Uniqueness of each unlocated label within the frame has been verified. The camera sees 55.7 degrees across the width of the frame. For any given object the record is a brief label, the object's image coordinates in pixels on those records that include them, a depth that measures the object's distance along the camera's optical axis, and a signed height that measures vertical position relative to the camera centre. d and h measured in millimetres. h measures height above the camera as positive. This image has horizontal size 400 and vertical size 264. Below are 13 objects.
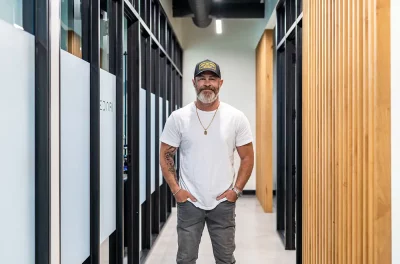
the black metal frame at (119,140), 2832 -59
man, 2352 -214
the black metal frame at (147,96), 3355 +381
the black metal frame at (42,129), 1549 +16
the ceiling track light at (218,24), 6055 +1739
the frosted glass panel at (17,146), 1335 -50
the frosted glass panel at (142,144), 3642 -123
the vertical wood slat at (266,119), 5887 +200
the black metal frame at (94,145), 2266 -76
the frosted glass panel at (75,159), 1853 -139
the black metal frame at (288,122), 3363 +99
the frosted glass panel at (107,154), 2500 -155
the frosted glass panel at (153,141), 4332 -112
